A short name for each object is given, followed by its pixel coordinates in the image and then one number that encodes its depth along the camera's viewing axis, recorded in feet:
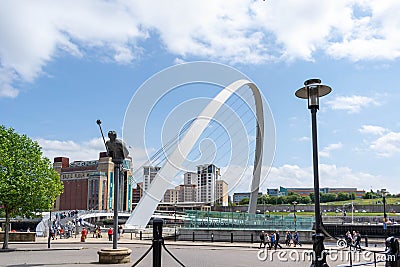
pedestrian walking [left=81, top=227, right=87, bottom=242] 102.01
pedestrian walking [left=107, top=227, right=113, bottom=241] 110.16
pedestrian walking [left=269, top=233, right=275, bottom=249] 84.90
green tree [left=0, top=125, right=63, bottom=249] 73.67
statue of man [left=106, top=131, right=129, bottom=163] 53.93
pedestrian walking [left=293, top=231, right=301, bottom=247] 92.30
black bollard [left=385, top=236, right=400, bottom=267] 25.66
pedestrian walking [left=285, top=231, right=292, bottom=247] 92.18
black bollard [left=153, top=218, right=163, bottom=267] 27.00
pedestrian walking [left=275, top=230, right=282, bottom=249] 83.92
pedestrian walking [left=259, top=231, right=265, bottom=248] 87.29
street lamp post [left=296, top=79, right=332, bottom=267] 29.78
